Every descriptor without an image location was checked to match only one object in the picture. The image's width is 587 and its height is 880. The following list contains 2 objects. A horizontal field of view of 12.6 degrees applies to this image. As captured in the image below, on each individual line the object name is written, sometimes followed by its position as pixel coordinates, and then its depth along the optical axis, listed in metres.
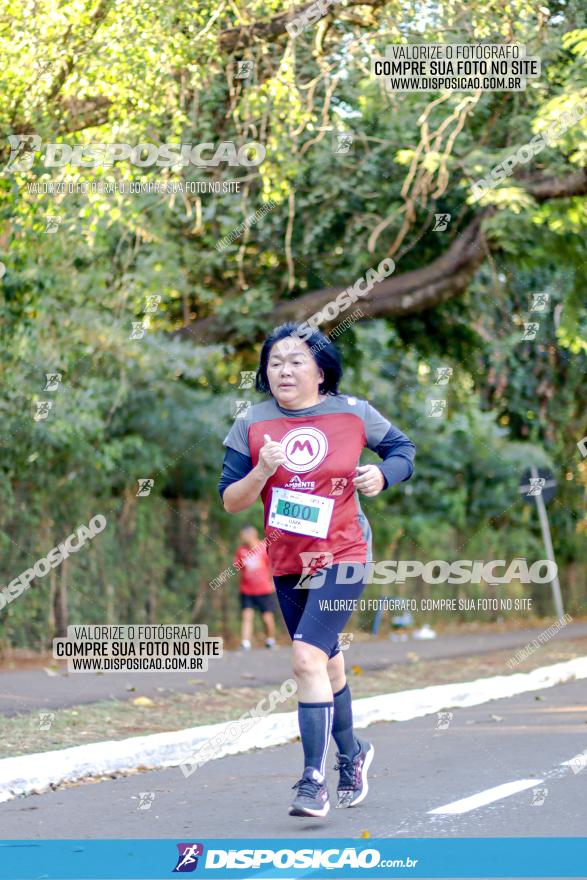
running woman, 11.14
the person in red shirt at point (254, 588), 32.80
